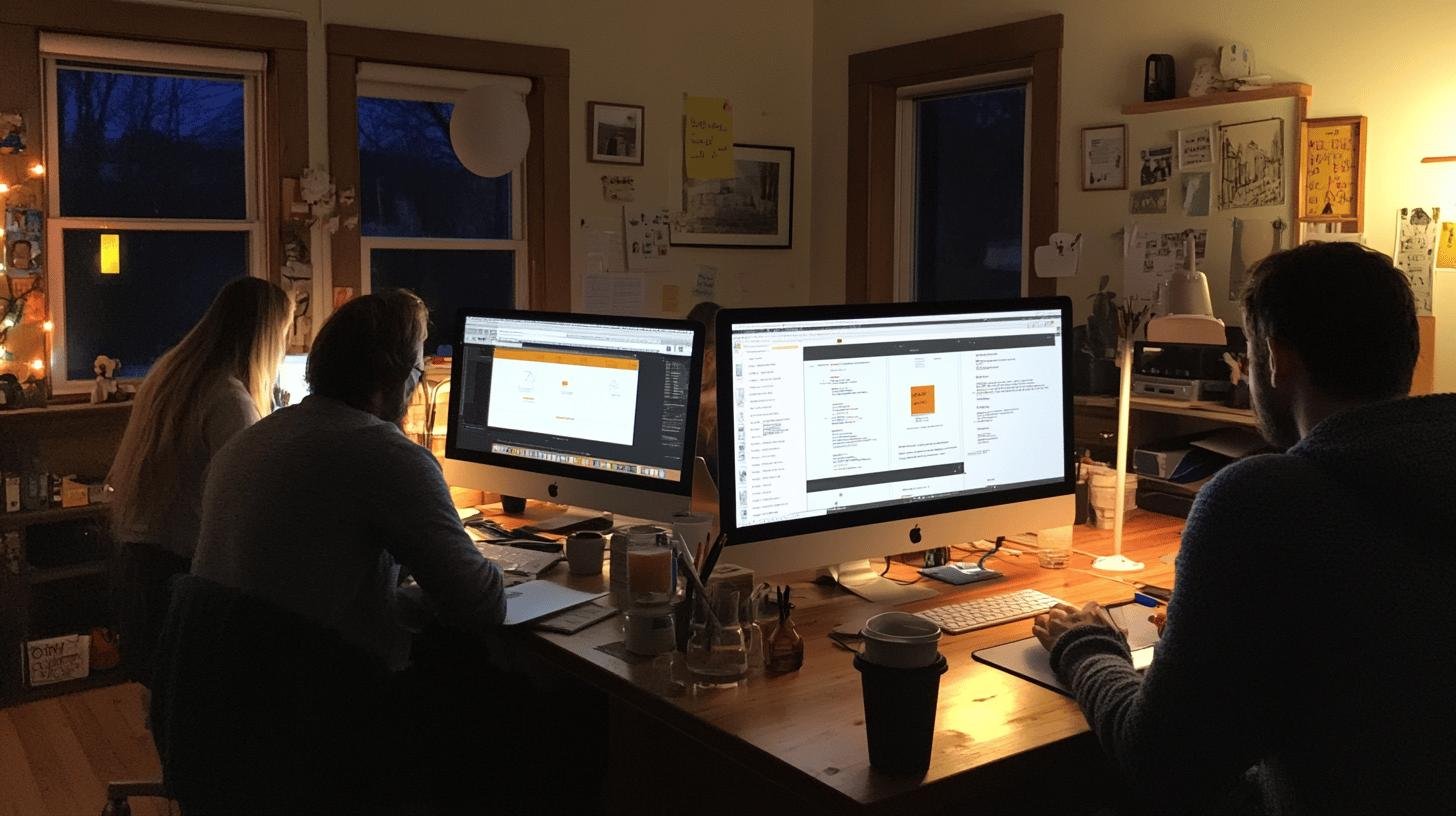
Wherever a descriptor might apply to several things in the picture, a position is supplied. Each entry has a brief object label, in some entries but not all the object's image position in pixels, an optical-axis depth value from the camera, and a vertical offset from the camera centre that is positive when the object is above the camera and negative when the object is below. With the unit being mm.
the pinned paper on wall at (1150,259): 3812 +181
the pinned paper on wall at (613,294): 4719 +89
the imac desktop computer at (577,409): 2533 -188
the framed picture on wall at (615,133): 4660 +678
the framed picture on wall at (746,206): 4938 +444
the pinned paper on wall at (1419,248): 3197 +179
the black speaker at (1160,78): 3797 +713
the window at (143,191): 3850 +393
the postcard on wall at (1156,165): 3840 +463
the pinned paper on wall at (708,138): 4887 +692
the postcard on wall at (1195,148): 3715 +500
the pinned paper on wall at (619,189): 4727 +478
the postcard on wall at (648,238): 4789 +299
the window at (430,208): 4398 +389
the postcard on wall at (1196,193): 3719 +368
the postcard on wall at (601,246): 4695 +266
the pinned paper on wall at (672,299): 4887 +74
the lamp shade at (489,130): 4160 +611
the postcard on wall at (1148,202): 3857 +355
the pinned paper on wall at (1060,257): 4133 +202
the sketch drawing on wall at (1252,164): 3537 +434
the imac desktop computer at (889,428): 1978 -179
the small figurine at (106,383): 3836 -197
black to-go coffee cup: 1418 -437
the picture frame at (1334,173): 3334 +386
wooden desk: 1449 -507
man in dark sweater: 1288 -295
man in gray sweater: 1987 -321
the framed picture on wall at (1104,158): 3986 +506
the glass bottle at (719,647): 1750 -450
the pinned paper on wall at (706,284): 4973 +133
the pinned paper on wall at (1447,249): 3146 +174
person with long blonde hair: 2498 -239
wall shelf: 3455 +618
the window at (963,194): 4770 +485
